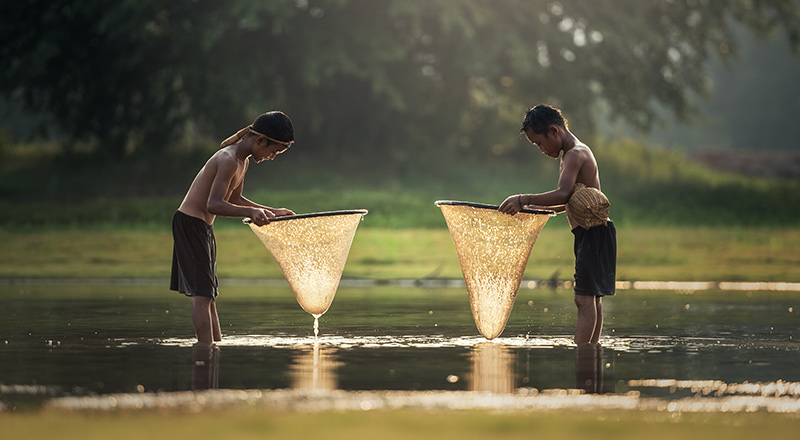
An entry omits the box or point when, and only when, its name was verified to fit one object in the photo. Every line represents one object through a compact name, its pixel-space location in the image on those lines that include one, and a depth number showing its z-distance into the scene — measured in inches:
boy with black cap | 721.5
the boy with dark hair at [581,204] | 716.1
